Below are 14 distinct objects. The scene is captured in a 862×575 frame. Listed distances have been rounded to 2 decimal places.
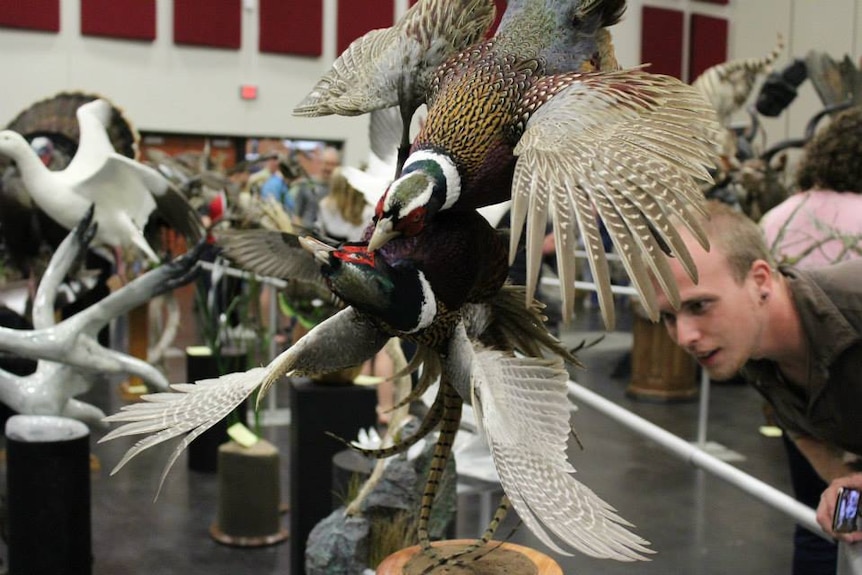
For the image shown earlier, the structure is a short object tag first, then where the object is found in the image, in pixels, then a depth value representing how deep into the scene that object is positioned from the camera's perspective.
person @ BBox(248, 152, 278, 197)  4.99
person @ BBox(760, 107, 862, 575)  2.09
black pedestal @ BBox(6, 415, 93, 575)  2.32
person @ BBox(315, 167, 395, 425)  4.06
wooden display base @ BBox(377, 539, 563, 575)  1.09
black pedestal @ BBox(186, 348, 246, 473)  3.73
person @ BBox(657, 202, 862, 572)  1.22
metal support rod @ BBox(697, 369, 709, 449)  4.11
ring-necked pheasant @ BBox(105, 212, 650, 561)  0.82
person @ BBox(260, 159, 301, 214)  5.35
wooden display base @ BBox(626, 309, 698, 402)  5.13
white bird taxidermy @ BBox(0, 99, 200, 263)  3.22
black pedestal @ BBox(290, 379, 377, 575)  2.64
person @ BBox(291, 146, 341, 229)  5.27
